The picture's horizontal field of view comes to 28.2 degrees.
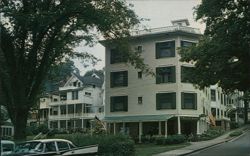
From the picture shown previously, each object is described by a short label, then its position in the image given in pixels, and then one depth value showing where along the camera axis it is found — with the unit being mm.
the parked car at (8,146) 23516
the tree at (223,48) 32875
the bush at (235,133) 61144
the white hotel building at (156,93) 59938
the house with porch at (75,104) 86625
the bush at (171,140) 51591
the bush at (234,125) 80881
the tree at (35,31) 32750
